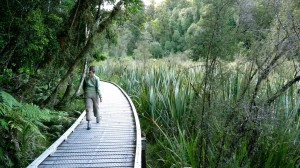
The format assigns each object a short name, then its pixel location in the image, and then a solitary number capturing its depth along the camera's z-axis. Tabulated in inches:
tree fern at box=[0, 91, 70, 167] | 130.9
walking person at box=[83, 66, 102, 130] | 262.0
